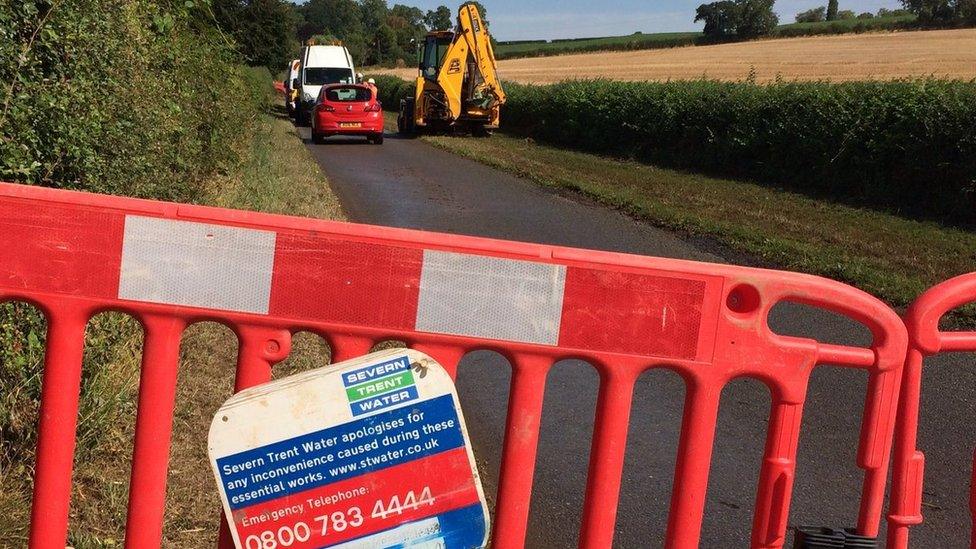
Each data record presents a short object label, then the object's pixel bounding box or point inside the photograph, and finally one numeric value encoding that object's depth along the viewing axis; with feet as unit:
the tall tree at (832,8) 296.51
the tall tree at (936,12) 199.62
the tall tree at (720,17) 242.37
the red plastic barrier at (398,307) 9.05
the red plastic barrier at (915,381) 10.08
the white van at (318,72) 123.24
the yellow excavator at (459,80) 94.53
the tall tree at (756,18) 243.19
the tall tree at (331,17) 391.86
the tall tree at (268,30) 143.64
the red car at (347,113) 90.84
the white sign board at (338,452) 8.85
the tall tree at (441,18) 363.60
